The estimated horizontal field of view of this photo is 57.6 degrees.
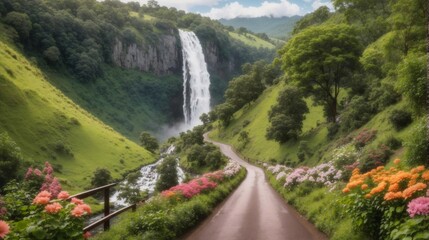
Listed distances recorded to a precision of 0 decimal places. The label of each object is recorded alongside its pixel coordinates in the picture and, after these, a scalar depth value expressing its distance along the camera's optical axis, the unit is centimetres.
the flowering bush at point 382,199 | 776
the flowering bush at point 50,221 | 646
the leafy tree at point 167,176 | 4875
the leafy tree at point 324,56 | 4428
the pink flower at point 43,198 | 699
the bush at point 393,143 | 2416
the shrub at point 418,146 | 1339
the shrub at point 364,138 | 3018
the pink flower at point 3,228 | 511
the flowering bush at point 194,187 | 1705
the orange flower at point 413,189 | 744
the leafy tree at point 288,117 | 5847
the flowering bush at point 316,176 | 1928
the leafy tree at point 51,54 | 13912
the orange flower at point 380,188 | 883
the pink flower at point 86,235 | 794
